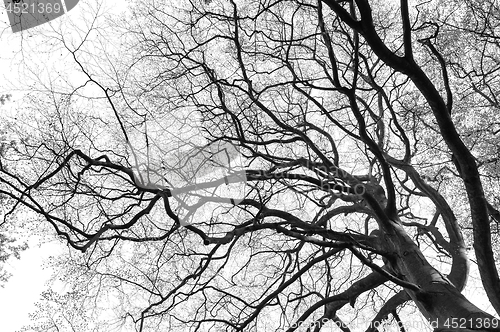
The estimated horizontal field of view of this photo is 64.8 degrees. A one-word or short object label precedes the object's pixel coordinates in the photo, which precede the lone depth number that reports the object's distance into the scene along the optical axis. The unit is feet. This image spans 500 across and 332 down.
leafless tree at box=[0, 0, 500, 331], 10.76
